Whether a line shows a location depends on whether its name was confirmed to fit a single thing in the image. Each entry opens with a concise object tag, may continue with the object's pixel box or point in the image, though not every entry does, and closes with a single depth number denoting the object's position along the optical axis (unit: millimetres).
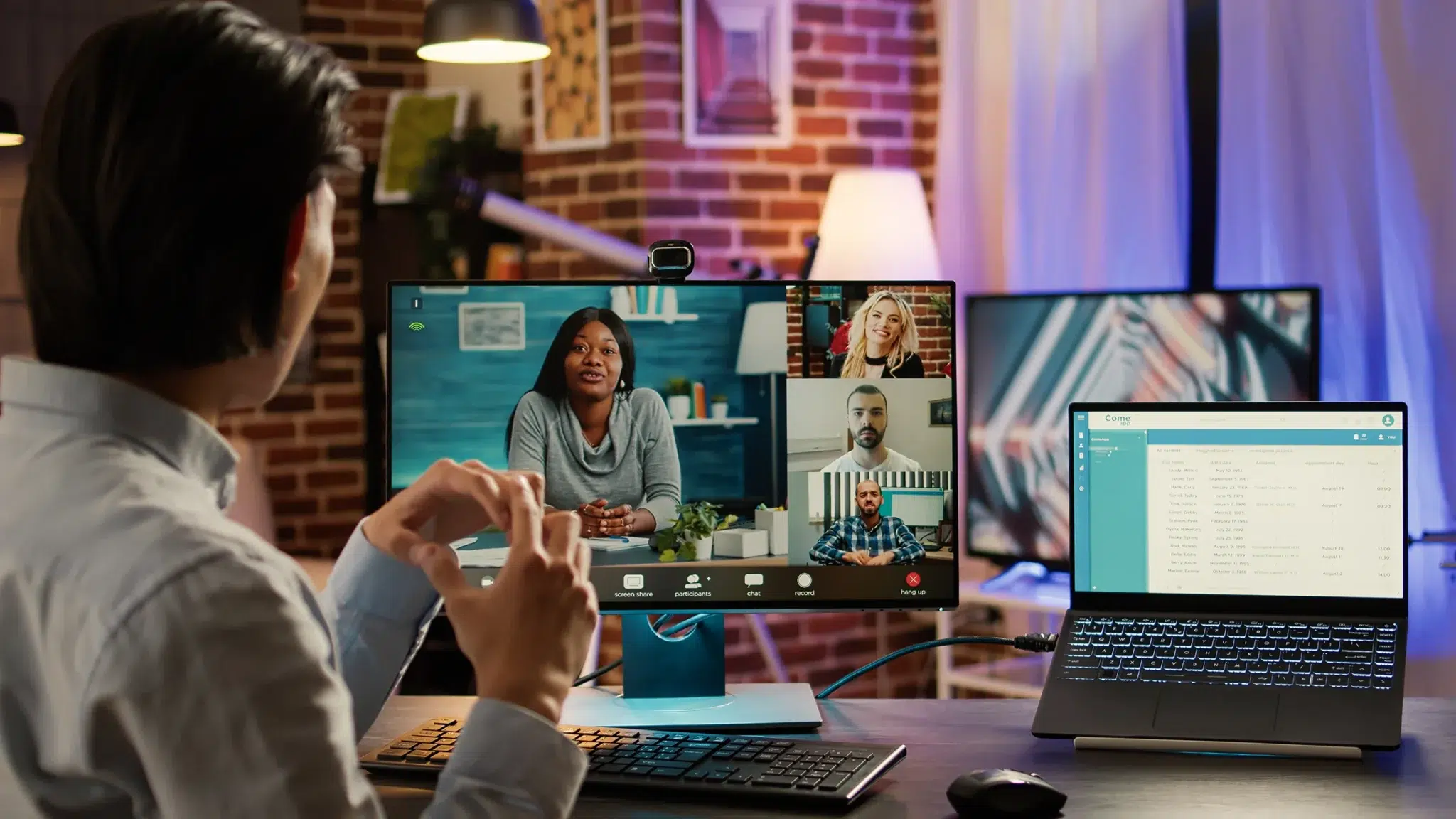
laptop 1431
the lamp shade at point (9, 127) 4270
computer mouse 1213
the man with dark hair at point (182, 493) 735
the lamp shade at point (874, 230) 3451
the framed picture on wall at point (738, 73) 3764
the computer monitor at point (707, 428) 1556
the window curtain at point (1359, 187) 2889
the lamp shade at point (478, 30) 3383
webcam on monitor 1586
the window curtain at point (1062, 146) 3416
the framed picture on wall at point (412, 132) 4676
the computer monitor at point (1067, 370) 2957
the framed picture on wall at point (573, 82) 3836
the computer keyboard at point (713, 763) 1272
